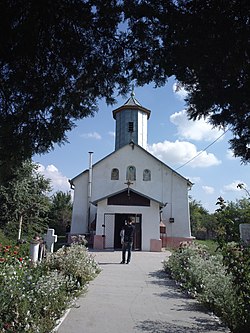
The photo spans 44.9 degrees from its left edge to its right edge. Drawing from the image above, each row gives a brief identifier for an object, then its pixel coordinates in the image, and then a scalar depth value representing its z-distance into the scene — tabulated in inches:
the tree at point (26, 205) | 781.3
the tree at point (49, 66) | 142.9
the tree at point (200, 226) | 1829.5
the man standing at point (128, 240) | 536.7
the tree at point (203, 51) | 130.3
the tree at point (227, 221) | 195.9
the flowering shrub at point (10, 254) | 293.4
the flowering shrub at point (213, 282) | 185.8
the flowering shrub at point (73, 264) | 313.4
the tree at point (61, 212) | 1528.1
